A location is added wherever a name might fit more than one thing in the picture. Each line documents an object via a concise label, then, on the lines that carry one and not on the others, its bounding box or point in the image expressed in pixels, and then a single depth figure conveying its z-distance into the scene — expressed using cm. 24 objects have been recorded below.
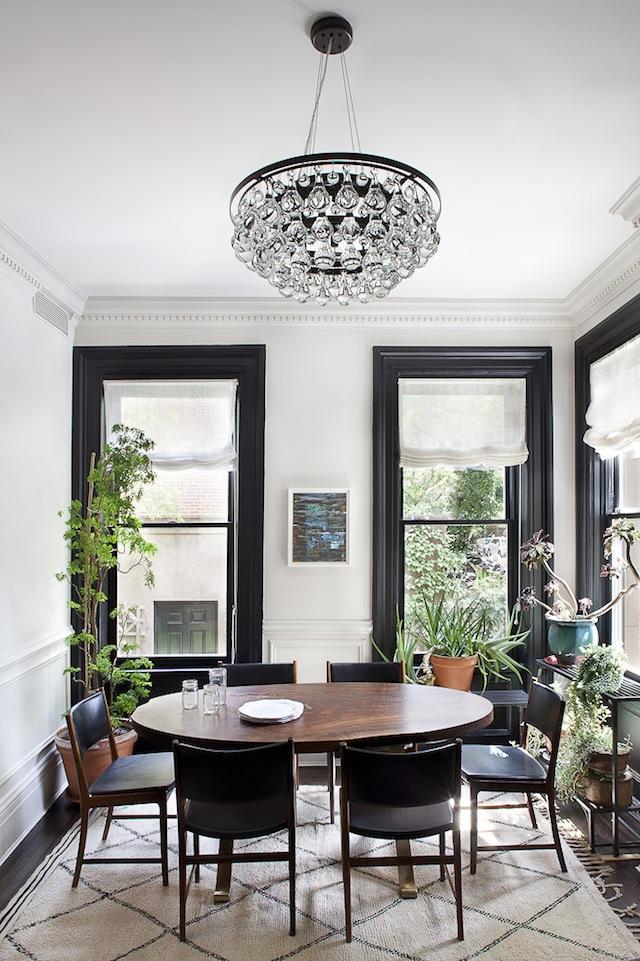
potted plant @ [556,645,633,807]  325
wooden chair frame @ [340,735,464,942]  247
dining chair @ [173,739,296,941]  237
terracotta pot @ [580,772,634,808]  323
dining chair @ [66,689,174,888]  284
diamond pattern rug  244
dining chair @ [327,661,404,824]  365
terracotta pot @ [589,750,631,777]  325
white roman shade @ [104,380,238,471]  435
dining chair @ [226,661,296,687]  364
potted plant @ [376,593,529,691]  411
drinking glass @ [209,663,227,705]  306
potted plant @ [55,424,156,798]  378
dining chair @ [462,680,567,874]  293
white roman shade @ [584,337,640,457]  357
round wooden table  268
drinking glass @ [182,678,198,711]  302
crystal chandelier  190
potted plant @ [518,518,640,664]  355
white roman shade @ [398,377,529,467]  436
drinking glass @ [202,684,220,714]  296
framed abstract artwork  432
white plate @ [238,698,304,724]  284
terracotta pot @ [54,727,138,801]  364
